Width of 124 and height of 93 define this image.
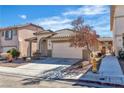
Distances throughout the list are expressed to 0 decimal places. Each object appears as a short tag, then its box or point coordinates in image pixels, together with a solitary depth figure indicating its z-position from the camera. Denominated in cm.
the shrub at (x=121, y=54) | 673
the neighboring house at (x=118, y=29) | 708
